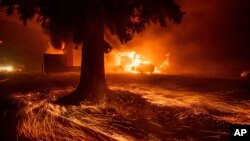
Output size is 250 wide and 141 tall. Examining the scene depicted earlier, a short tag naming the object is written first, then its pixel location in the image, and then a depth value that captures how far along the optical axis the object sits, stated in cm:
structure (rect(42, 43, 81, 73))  2928
